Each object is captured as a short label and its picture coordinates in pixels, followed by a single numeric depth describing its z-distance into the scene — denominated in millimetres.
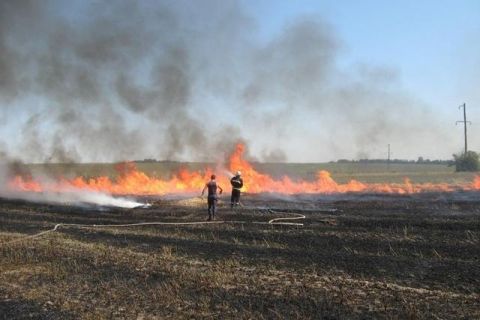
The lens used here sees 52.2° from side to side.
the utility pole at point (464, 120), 61094
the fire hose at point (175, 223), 19406
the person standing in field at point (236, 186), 27250
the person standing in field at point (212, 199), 21297
